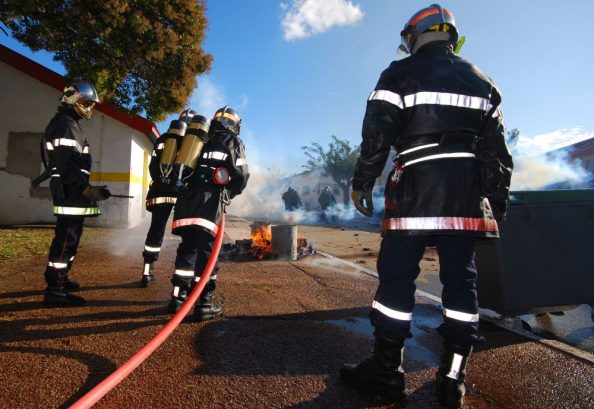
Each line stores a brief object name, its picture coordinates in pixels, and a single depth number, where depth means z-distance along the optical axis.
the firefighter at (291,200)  24.66
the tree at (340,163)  40.44
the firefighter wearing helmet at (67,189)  3.18
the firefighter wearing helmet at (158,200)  3.67
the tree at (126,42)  7.39
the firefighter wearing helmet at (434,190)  1.90
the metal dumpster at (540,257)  2.91
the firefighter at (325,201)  21.53
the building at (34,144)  9.93
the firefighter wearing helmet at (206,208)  3.08
